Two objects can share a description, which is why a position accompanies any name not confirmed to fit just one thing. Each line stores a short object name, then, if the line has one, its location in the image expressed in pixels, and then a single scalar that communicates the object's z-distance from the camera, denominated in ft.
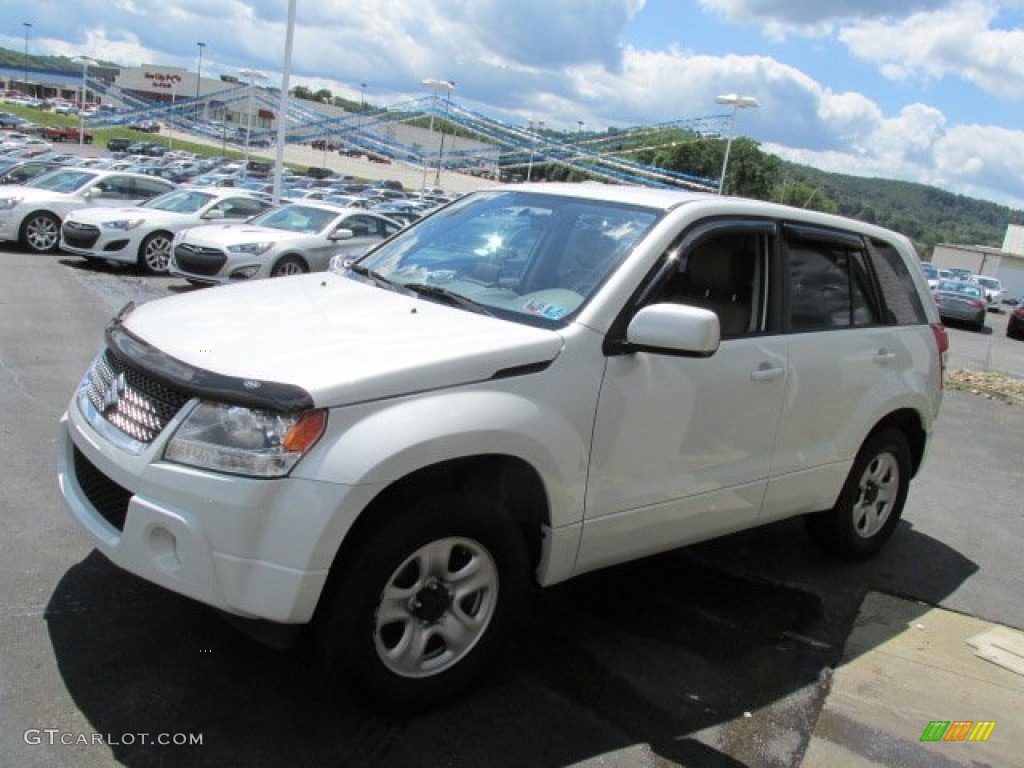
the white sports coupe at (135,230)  47.65
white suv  8.93
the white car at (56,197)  51.55
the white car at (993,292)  126.25
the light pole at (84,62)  178.40
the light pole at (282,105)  65.05
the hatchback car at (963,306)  82.94
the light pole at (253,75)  102.92
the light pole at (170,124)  260.56
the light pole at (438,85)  90.74
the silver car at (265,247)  42.11
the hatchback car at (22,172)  67.77
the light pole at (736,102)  75.97
